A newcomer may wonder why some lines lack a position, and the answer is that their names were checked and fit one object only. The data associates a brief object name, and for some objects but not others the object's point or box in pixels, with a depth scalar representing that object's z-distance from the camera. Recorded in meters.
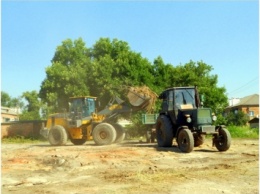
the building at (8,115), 64.82
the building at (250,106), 61.42
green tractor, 13.20
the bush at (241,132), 26.96
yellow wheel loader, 19.39
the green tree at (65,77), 30.00
